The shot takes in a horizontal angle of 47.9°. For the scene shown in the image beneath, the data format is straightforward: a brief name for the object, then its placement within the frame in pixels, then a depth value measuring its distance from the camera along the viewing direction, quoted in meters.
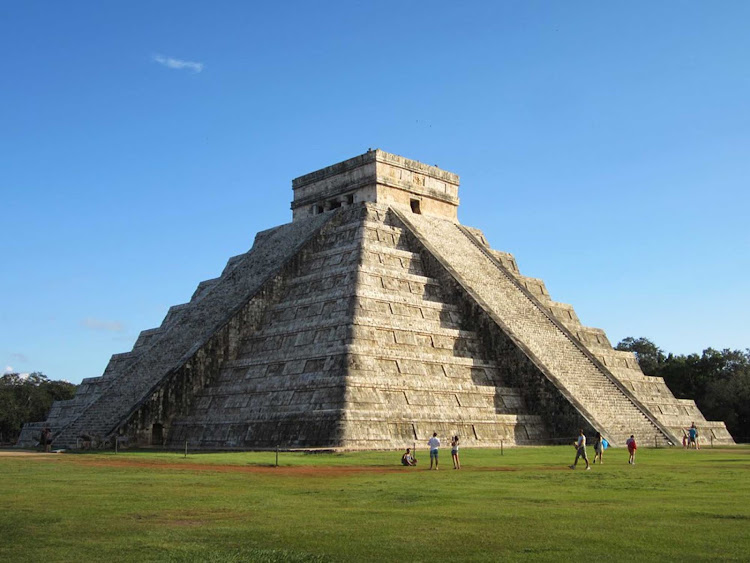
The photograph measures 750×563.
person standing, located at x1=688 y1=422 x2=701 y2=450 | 31.11
